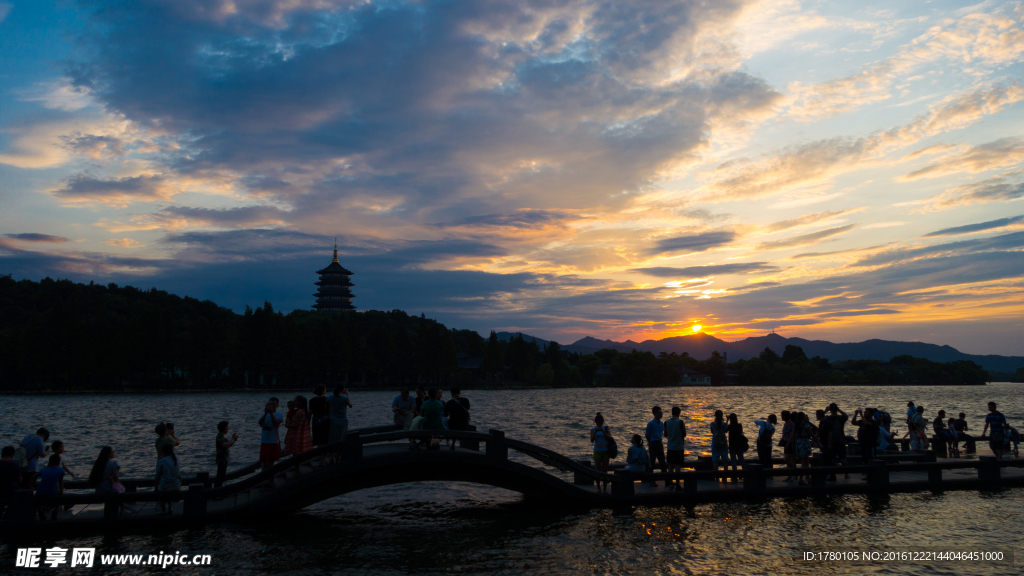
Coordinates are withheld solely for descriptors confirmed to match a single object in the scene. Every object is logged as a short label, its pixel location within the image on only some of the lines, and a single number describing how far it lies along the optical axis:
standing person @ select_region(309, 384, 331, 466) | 14.35
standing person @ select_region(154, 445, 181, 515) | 12.87
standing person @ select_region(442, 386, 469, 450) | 14.61
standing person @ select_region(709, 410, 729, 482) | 16.20
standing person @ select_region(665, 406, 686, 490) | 15.45
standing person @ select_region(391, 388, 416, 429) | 15.77
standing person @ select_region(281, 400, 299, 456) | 14.63
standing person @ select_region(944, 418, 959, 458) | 21.86
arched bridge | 12.43
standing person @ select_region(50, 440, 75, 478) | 12.16
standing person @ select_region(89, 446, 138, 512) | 12.47
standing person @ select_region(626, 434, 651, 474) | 15.25
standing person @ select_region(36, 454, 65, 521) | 12.14
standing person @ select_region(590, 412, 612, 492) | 15.66
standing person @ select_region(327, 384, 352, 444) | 14.26
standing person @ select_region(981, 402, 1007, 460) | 19.75
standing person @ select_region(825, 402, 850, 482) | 16.47
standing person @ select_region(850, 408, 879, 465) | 16.83
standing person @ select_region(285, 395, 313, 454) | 14.59
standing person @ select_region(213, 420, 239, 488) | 13.83
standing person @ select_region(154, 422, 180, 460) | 12.81
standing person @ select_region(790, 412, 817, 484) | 16.39
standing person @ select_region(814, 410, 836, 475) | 16.39
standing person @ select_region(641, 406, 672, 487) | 15.86
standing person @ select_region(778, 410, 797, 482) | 16.58
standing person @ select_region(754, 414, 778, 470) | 15.86
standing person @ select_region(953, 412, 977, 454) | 22.39
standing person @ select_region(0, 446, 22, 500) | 11.88
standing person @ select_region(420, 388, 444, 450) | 14.08
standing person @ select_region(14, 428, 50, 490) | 13.00
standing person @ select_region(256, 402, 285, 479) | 14.32
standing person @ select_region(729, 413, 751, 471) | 16.14
